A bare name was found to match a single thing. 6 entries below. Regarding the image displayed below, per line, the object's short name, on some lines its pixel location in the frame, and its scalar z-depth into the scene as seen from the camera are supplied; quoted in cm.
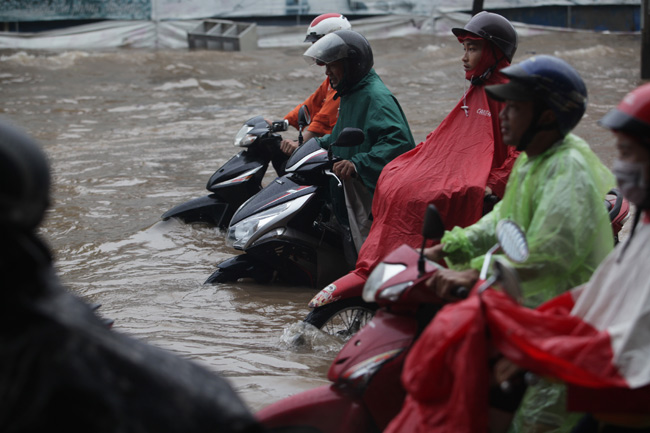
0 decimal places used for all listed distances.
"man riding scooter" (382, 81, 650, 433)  402
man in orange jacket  1185
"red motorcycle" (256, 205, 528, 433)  537
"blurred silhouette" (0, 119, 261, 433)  283
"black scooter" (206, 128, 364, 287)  1009
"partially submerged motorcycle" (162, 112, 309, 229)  1245
